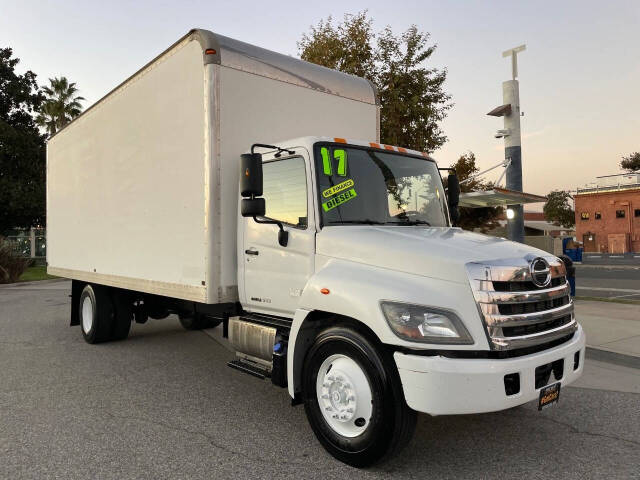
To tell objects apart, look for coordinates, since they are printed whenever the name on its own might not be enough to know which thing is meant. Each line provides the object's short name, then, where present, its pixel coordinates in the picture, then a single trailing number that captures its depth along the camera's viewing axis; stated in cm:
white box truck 338
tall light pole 1252
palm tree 4084
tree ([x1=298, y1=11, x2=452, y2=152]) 1628
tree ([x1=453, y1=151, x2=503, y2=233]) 2816
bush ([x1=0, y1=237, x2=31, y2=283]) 2088
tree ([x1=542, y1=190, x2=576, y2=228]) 7525
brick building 5378
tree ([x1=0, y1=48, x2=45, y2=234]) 3078
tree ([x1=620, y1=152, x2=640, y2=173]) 6669
